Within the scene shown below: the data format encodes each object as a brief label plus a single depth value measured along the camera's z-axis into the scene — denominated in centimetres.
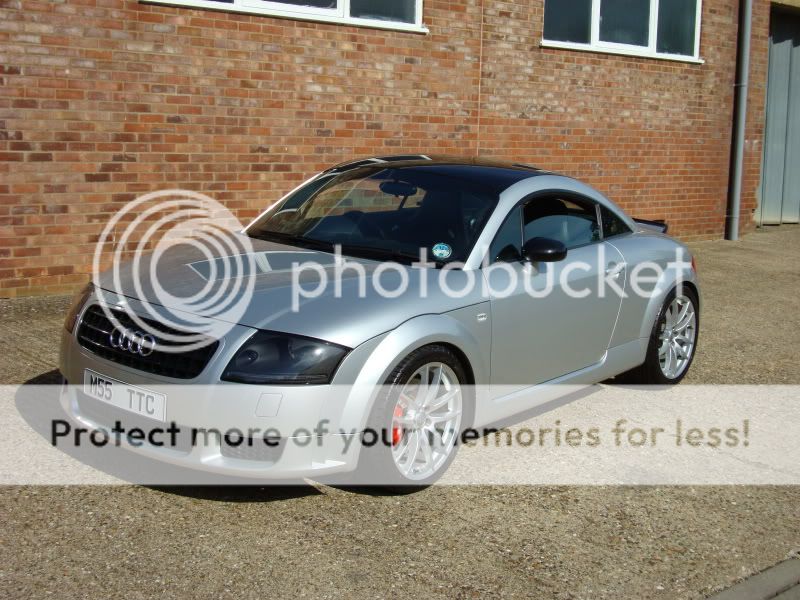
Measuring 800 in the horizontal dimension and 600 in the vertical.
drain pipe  1388
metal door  1531
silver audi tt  399
